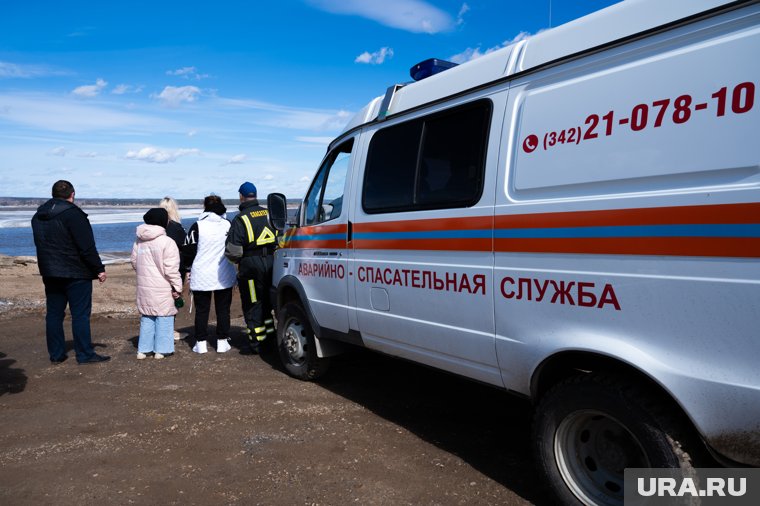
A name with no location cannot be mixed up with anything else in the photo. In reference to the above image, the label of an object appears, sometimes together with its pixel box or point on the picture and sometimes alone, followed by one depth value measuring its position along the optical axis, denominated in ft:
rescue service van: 7.45
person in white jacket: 21.80
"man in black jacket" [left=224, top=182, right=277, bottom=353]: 20.85
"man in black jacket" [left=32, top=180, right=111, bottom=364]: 19.80
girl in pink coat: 20.92
